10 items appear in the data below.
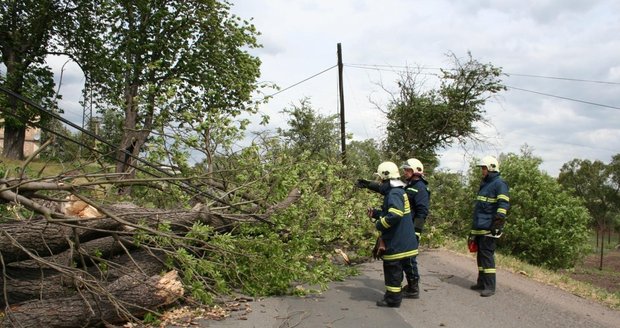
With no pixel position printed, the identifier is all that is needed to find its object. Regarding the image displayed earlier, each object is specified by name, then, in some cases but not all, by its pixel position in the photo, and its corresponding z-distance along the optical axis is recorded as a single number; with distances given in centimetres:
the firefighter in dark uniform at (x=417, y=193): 691
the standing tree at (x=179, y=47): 2130
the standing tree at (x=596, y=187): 4319
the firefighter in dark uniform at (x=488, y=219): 667
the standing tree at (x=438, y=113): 2255
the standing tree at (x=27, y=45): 2202
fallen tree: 495
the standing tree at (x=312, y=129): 2255
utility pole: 2000
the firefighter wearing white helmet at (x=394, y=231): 598
